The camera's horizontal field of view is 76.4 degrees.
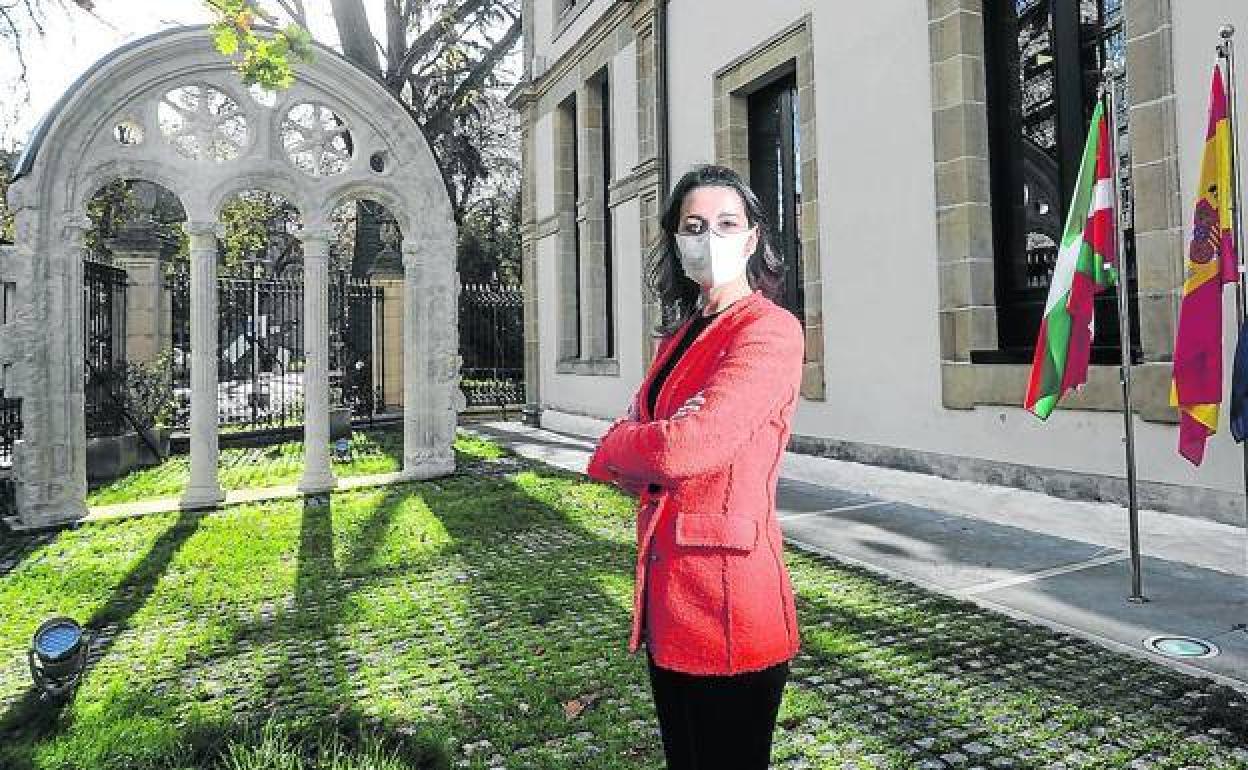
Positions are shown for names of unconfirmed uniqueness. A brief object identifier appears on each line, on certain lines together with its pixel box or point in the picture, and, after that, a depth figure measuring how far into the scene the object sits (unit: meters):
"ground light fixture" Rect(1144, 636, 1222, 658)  3.60
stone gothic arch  7.38
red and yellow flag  4.01
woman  1.52
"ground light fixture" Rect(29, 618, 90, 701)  3.44
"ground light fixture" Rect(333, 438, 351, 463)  11.23
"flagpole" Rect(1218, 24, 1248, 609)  3.91
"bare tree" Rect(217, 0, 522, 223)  20.81
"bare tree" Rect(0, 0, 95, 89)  7.41
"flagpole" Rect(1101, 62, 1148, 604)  4.30
